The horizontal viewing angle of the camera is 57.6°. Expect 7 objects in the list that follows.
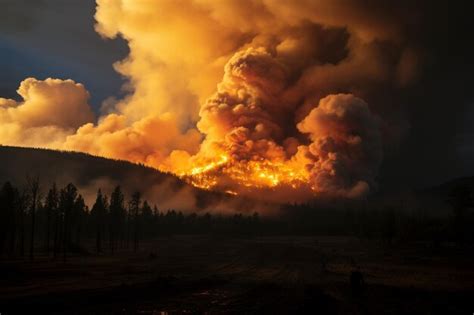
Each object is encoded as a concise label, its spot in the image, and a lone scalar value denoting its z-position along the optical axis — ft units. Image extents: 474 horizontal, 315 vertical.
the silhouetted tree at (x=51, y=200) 279.77
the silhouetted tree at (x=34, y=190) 226.58
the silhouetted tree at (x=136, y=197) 406.66
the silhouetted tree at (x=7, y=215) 239.91
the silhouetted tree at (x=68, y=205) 285.23
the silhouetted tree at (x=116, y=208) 425.81
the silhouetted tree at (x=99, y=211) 343.48
